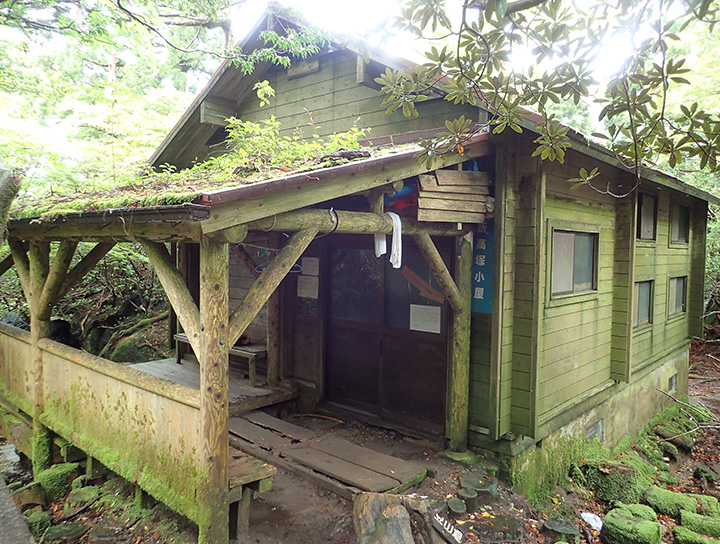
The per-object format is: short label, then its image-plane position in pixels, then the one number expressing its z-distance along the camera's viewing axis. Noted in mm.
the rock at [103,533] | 4109
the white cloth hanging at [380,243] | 4594
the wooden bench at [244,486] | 3785
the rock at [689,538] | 5234
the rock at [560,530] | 4559
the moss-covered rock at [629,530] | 4871
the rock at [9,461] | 6434
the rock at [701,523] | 5539
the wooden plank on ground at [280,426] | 5785
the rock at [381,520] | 3623
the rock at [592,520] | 5323
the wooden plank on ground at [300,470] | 4520
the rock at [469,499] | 4488
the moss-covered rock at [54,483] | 5293
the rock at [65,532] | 4227
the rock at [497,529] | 4102
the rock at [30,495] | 5176
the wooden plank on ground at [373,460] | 4699
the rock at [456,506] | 4312
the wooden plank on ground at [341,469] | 4496
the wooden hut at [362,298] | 3555
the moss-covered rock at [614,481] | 6027
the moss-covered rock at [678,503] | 6129
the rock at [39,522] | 4555
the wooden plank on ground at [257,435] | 5547
